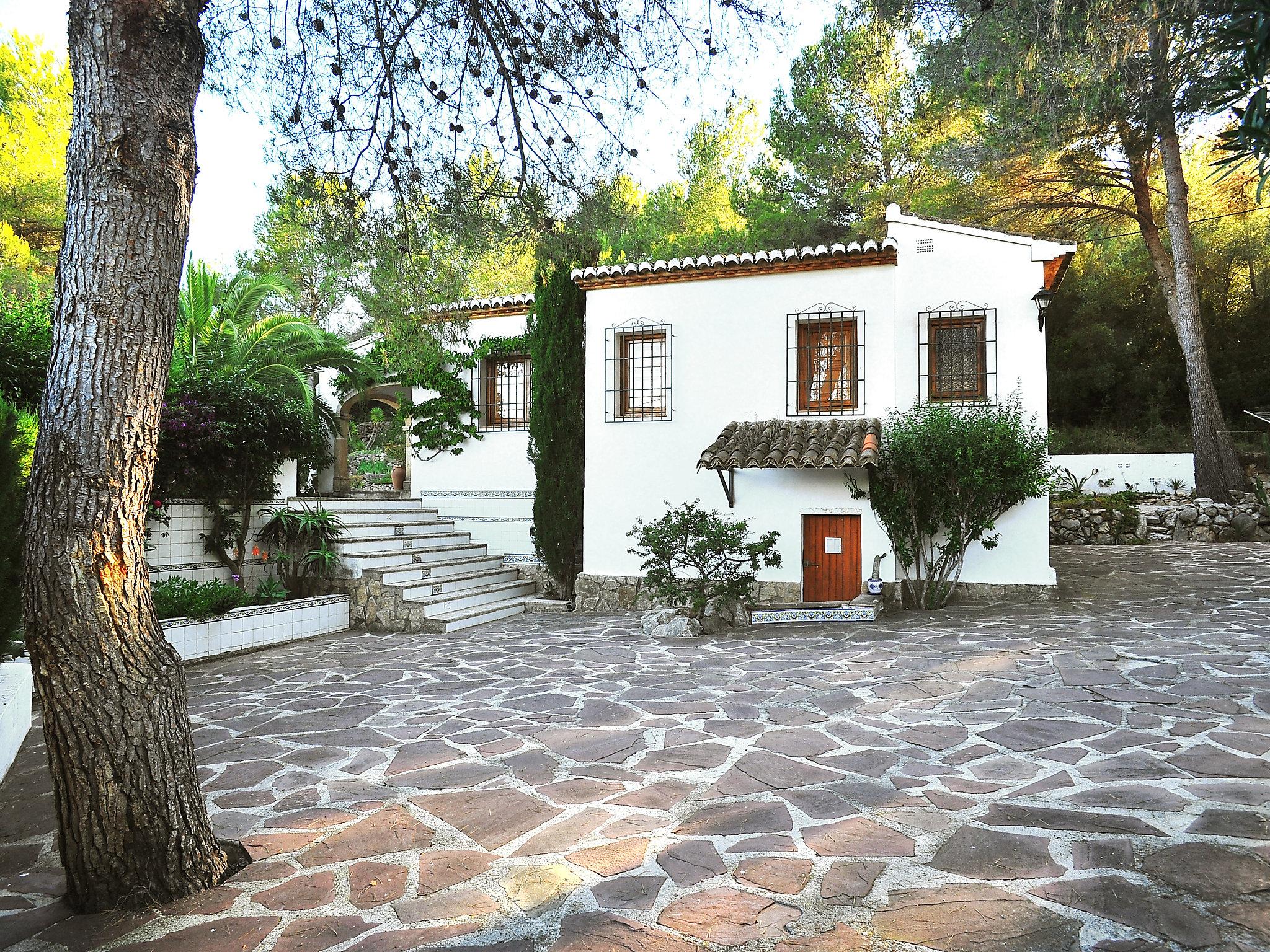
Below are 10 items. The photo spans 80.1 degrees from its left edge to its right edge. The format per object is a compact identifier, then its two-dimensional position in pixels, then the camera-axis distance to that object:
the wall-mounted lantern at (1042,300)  9.41
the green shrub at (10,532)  4.25
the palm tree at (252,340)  11.80
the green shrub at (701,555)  9.21
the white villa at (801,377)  9.93
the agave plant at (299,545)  9.77
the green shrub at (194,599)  7.83
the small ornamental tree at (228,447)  8.56
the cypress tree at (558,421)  11.66
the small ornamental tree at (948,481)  9.40
